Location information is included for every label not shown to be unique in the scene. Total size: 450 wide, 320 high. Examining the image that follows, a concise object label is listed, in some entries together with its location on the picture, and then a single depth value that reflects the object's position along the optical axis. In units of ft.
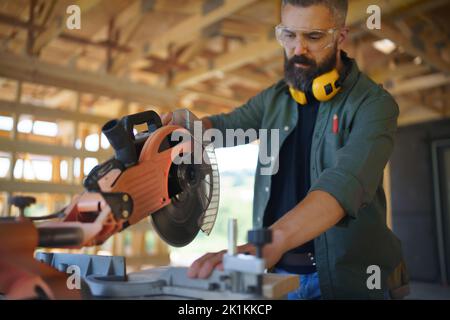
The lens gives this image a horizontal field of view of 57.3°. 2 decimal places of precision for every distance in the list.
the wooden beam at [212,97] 18.60
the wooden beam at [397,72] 15.46
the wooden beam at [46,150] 10.22
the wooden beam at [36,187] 10.23
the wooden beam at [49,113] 10.52
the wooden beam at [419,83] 15.70
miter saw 2.60
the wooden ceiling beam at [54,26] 11.38
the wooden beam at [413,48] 11.69
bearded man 3.83
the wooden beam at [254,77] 16.57
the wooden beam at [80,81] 11.05
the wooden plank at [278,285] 2.59
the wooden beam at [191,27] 10.67
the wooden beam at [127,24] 12.82
